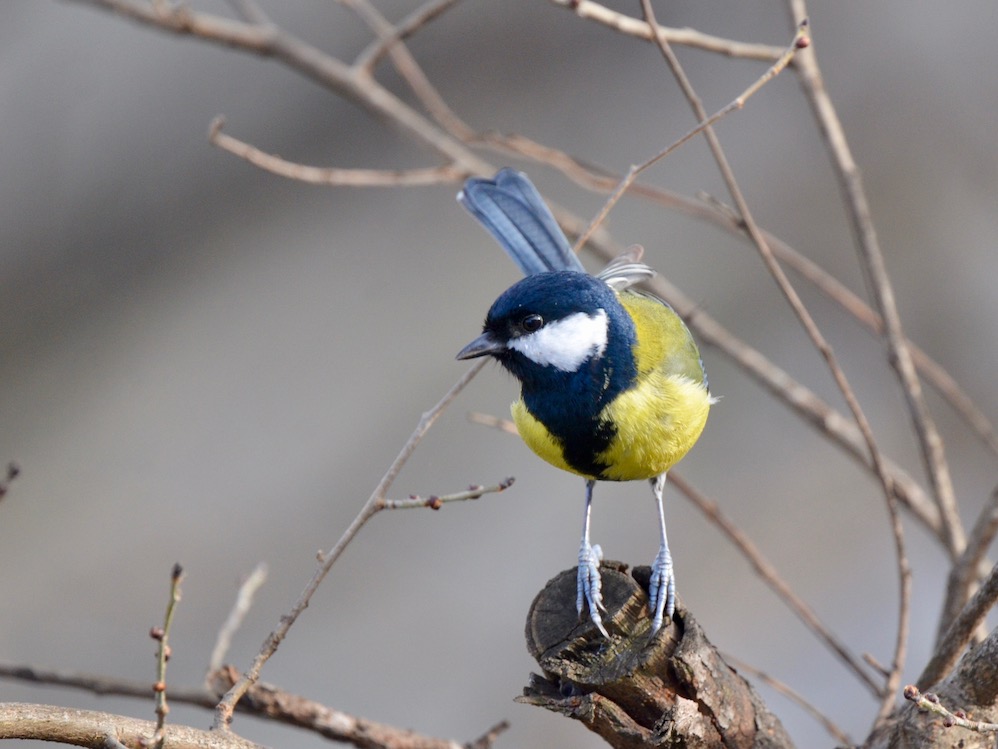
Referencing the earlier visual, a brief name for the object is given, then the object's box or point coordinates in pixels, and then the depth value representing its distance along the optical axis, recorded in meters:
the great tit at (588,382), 4.48
